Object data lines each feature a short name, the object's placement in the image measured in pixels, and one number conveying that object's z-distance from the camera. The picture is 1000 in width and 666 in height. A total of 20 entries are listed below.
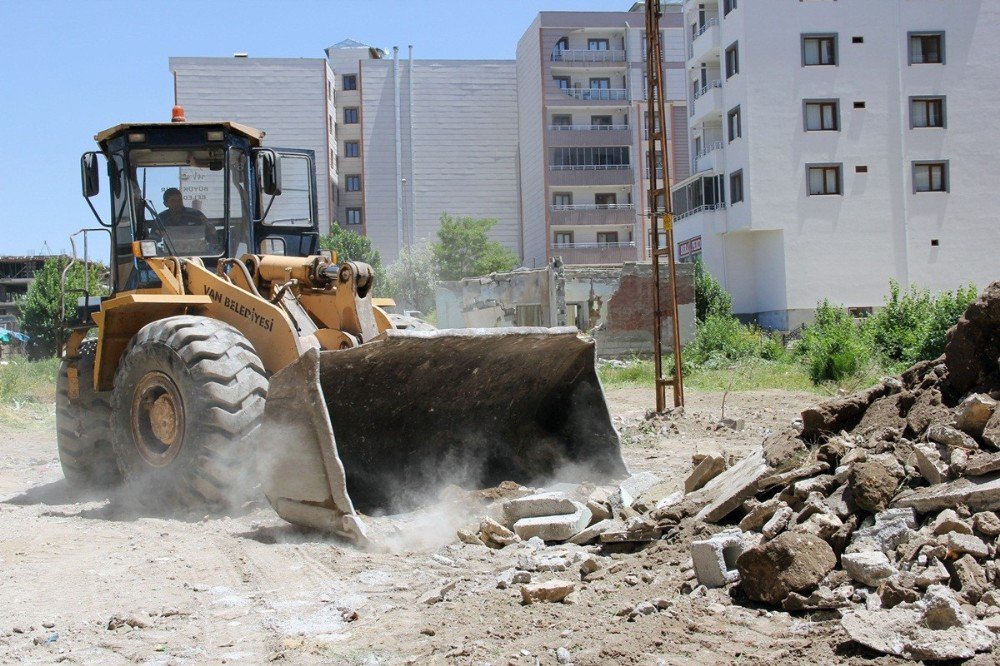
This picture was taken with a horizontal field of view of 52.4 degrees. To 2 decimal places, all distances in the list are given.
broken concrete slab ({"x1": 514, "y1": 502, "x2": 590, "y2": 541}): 6.32
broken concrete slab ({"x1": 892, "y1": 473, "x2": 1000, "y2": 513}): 4.72
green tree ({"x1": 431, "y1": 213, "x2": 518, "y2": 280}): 59.31
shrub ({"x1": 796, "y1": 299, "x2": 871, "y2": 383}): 19.81
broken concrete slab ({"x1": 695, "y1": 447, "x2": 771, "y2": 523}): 5.71
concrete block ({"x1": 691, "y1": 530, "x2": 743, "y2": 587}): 4.89
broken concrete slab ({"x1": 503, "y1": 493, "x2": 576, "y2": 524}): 6.53
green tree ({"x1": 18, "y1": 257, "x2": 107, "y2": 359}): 45.72
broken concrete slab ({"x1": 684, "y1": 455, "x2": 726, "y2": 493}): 6.65
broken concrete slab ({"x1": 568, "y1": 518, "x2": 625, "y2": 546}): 6.20
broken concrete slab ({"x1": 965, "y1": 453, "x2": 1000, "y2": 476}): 4.85
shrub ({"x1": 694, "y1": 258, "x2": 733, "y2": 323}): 37.41
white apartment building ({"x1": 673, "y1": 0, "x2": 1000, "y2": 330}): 39.75
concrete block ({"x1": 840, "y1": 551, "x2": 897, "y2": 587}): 4.46
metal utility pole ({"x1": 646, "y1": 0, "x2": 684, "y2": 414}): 13.38
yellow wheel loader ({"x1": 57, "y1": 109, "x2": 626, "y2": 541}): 7.09
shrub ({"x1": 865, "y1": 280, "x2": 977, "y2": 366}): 21.62
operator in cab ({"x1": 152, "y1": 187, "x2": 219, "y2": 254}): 8.77
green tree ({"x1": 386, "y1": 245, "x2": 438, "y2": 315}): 60.78
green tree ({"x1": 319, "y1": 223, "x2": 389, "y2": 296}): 56.78
